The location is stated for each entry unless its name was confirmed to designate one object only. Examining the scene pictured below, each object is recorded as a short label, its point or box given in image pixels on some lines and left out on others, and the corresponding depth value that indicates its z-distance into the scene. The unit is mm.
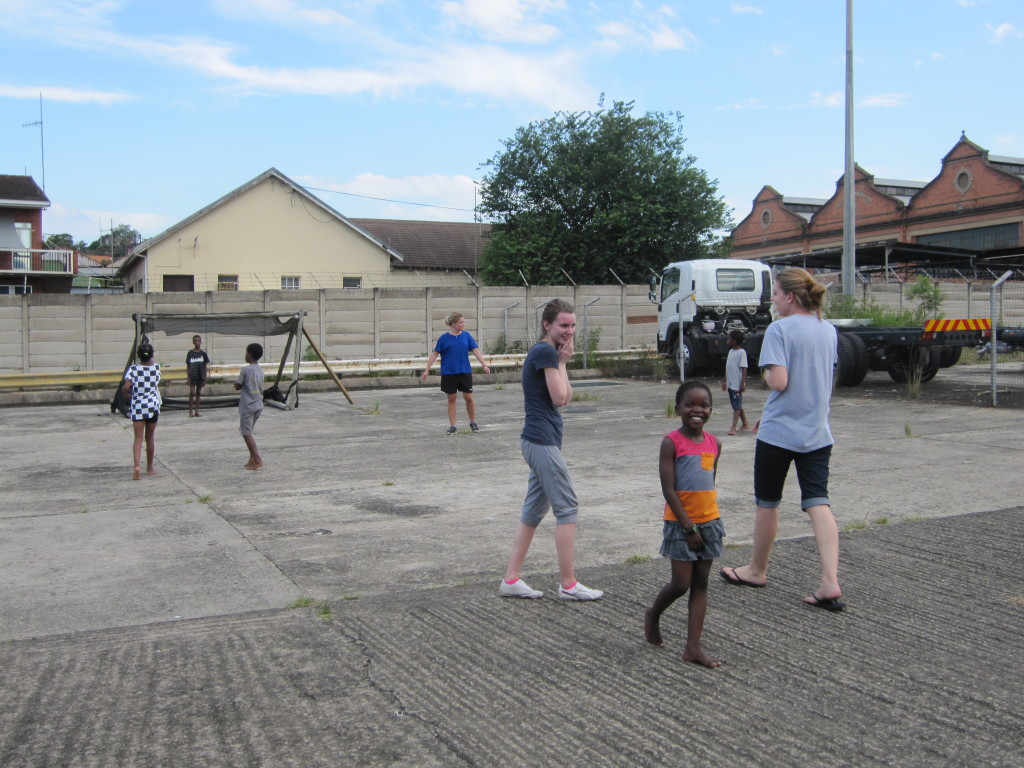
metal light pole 20844
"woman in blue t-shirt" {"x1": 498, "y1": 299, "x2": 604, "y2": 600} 5074
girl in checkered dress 9986
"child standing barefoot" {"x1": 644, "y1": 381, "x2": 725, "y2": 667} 4219
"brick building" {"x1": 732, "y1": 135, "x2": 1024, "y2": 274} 38456
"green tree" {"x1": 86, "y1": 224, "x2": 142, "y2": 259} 98069
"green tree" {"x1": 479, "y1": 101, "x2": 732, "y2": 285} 36281
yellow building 35750
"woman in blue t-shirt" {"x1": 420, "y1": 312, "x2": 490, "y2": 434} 13070
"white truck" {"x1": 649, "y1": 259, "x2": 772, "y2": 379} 21125
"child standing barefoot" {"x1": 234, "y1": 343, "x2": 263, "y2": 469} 10258
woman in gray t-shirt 5031
